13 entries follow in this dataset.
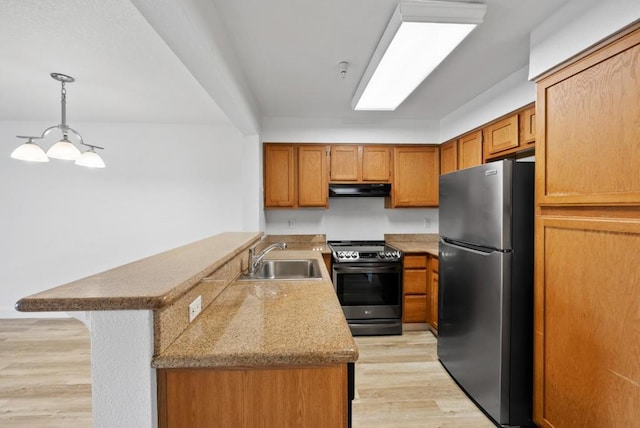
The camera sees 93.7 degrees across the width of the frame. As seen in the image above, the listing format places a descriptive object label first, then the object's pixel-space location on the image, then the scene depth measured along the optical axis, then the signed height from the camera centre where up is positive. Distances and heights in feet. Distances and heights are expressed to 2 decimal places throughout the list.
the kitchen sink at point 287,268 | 7.70 -1.54
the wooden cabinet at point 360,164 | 11.68 +1.77
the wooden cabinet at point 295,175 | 11.50 +1.31
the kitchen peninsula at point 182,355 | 2.78 -1.45
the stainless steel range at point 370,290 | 10.05 -2.74
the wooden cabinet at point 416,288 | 10.37 -2.75
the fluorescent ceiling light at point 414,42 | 4.93 +3.10
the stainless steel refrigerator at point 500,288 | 5.70 -1.59
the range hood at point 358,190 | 11.59 +0.74
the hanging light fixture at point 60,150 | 7.47 +1.53
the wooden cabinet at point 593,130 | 4.08 +1.21
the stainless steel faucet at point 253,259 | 6.75 -1.13
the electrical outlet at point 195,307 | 3.72 -1.26
